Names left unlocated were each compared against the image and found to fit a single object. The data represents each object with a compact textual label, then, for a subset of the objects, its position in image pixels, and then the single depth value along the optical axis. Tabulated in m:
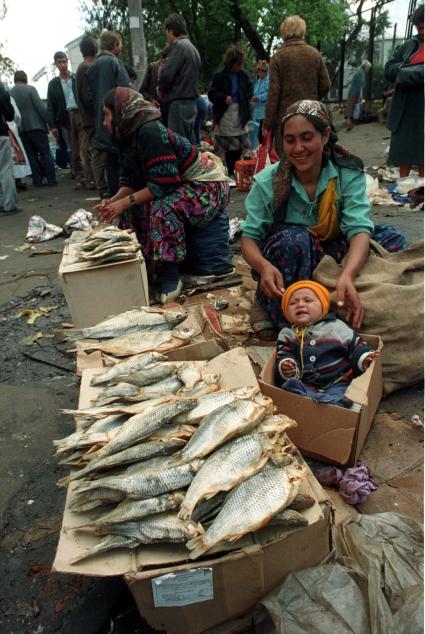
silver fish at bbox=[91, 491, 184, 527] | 1.52
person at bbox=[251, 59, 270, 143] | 9.67
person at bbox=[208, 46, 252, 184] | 8.40
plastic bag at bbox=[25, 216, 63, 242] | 6.82
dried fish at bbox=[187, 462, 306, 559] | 1.41
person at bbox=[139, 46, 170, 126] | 7.11
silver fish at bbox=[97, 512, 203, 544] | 1.44
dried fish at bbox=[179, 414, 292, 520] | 1.50
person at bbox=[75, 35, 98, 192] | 7.33
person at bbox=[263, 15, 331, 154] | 5.57
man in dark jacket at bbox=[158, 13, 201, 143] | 6.55
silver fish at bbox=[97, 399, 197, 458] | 1.74
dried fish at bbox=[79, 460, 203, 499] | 1.57
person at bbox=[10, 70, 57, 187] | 9.35
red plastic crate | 7.84
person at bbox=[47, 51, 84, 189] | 9.33
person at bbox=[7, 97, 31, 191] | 9.18
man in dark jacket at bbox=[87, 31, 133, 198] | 6.39
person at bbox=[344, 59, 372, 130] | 15.55
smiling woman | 2.75
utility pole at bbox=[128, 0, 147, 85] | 8.12
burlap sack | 2.70
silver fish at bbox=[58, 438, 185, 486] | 1.68
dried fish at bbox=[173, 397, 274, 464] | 1.66
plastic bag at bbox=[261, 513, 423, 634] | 1.38
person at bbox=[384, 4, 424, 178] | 5.82
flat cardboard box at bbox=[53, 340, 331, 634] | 1.45
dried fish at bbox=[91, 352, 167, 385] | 2.32
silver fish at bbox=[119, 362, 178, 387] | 2.24
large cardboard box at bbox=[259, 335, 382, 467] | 2.13
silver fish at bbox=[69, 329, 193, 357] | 2.70
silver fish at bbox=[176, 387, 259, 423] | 1.88
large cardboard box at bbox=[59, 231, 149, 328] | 3.43
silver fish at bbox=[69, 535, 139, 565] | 1.49
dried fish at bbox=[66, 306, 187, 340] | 2.91
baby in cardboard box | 2.51
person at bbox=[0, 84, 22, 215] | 7.61
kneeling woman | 3.85
